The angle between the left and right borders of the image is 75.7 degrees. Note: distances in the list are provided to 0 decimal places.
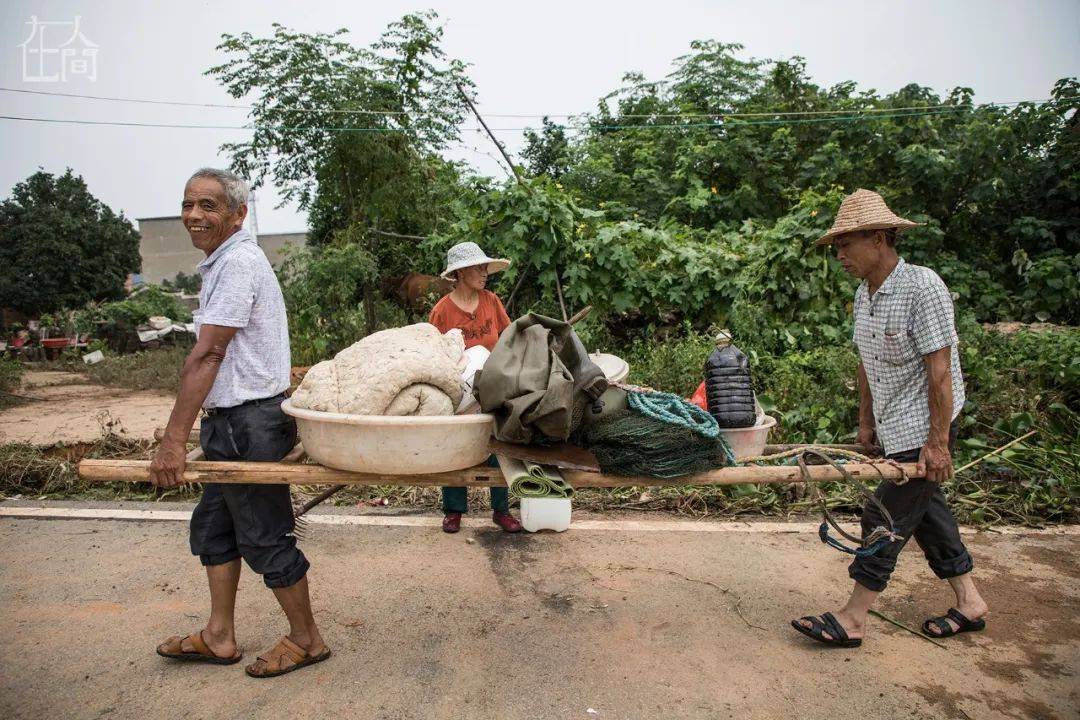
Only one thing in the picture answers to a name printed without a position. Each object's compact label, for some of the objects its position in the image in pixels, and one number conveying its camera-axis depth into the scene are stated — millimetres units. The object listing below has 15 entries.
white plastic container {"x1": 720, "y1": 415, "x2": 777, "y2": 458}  2626
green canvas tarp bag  2146
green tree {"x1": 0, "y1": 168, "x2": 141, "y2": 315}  25266
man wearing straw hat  2543
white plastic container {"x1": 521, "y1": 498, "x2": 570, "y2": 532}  2184
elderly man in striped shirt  2320
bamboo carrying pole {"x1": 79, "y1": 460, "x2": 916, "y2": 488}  2262
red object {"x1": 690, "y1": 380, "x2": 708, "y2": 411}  2827
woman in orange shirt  4023
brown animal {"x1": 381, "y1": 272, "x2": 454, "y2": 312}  8406
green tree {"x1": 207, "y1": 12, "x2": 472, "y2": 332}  10695
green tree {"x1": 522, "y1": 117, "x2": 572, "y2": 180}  19641
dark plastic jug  2619
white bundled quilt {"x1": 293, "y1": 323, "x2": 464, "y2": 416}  2252
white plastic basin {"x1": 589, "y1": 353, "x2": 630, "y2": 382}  2678
